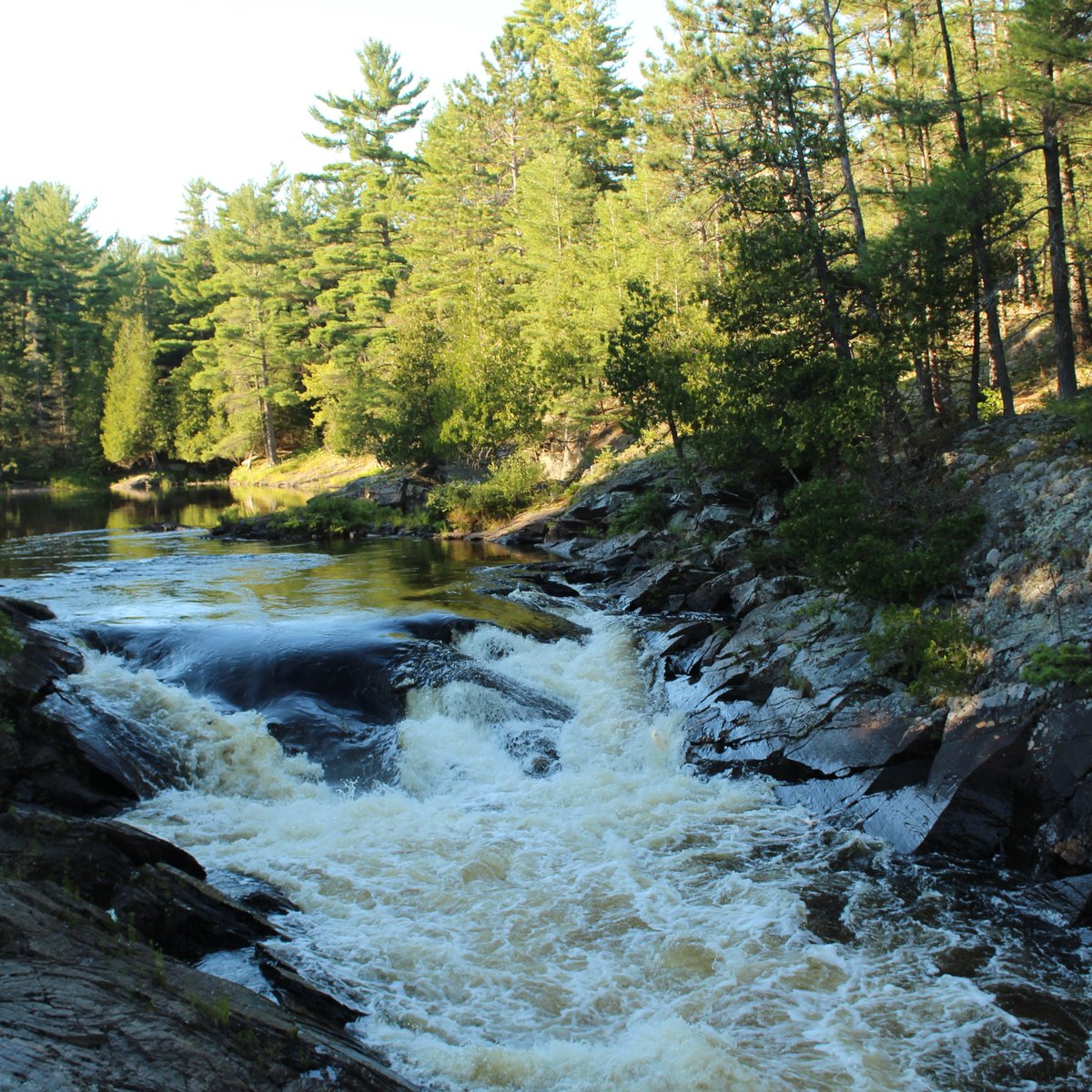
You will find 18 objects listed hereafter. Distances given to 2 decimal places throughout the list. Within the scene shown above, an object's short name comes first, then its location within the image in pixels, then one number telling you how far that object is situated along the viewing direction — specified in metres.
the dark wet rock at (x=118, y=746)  11.47
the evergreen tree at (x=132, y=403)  66.94
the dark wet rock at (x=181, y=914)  7.60
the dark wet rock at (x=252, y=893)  9.00
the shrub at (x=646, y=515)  28.02
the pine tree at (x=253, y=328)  65.00
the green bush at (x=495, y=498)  35.91
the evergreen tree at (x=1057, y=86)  15.91
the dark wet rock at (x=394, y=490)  39.25
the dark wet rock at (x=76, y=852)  7.67
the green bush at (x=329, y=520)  35.41
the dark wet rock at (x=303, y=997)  7.11
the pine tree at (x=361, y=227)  60.69
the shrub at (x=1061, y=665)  10.31
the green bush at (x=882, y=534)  14.13
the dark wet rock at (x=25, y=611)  15.50
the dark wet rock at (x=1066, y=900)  8.77
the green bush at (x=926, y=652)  11.95
